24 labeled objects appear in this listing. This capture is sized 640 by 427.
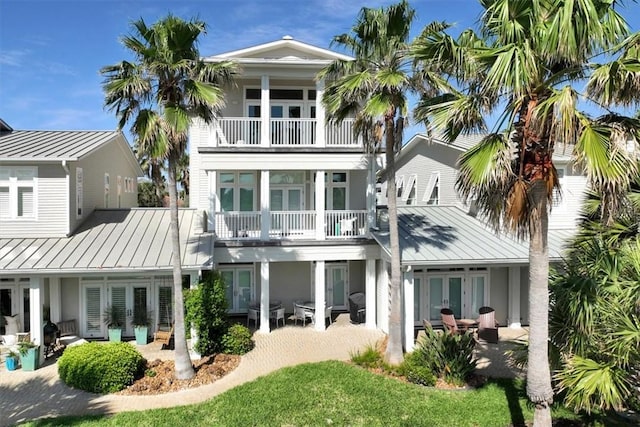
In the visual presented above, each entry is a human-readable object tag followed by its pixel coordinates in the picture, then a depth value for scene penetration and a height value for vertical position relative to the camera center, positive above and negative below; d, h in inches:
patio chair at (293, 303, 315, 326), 675.6 -173.3
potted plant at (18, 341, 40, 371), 496.4 -174.6
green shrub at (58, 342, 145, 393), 450.6 -173.4
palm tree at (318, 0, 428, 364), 463.8 +126.8
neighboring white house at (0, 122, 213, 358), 553.9 -63.8
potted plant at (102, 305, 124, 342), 608.5 -162.2
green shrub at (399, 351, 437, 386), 458.5 -180.3
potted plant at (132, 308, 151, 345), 592.7 -170.5
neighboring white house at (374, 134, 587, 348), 590.2 -71.0
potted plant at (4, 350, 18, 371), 499.5 -182.7
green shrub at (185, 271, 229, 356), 526.3 -134.5
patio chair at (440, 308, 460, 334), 597.8 -165.3
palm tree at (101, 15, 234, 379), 441.7 +120.3
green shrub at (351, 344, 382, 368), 500.8 -181.7
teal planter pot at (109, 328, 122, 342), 596.4 -180.5
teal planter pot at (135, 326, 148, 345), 592.1 -180.2
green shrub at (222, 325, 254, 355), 552.1 -176.8
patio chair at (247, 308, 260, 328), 683.4 -176.6
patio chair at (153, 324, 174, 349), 569.3 -177.0
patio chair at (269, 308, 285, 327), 670.8 -171.0
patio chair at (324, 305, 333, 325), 672.6 -169.8
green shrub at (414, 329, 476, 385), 460.1 -166.5
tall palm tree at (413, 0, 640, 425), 267.4 +64.4
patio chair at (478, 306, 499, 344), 601.0 -172.0
